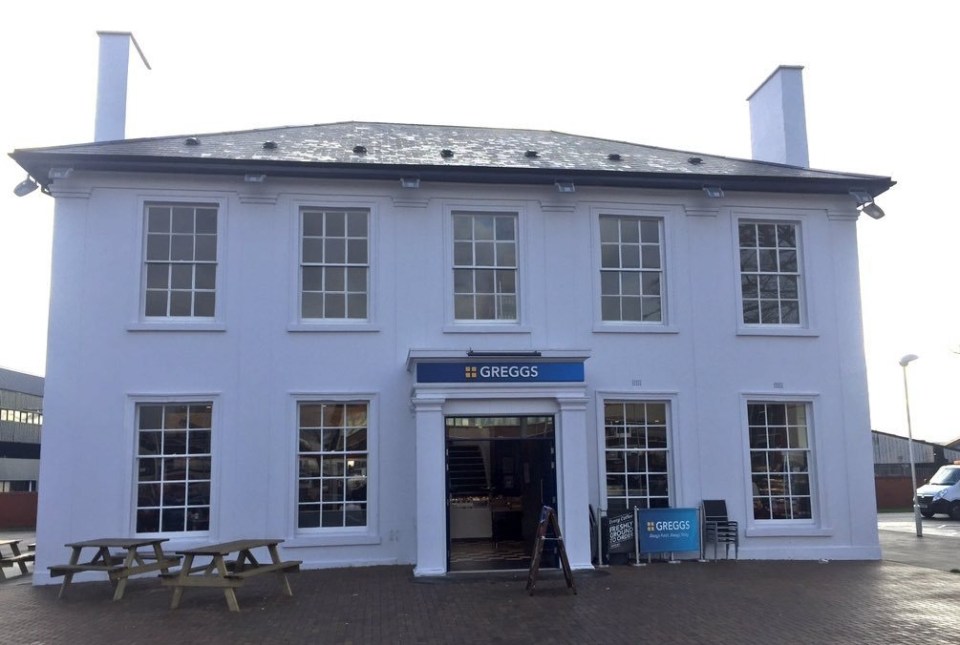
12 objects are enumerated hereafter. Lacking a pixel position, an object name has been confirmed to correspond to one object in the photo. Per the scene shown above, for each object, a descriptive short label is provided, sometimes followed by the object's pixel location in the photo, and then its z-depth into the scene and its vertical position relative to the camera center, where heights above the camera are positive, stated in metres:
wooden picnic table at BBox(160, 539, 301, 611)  11.17 -1.34
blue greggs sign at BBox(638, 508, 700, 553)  14.71 -1.12
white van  30.02 -1.24
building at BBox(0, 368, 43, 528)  41.38 +2.00
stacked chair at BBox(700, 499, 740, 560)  15.08 -1.10
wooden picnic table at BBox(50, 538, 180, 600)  12.05 -1.31
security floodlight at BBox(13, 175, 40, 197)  14.65 +4.69
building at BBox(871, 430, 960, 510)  38.38 -0.16
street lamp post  21.56 +1.50
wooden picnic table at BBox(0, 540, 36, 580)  14.73 -1.48
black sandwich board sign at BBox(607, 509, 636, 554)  14.55 -1.14
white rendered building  14.13 +2.09
